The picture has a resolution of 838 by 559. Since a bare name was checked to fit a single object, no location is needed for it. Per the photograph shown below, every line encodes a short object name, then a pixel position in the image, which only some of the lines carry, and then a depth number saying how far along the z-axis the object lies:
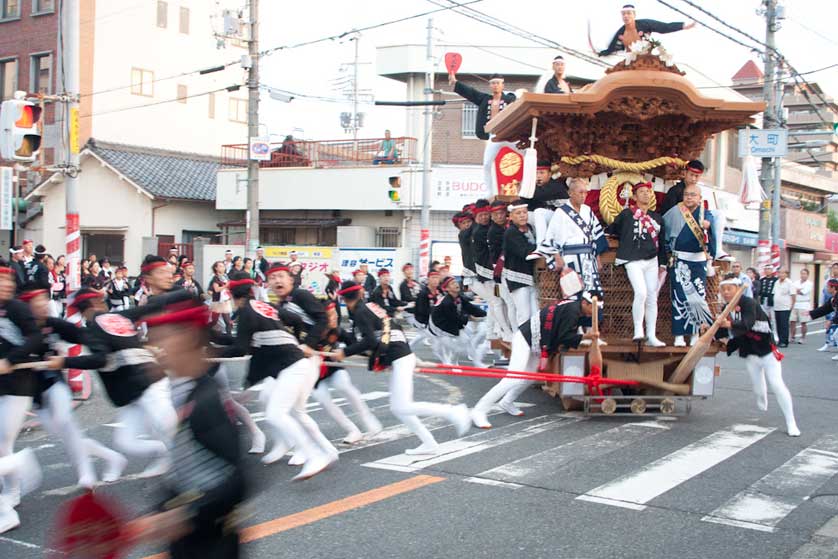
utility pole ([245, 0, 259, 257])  24.19
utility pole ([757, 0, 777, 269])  23.97
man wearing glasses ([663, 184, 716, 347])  9.91
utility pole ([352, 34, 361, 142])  49.40
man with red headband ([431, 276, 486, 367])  13.89
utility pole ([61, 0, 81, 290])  15.13
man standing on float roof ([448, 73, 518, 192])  12.49
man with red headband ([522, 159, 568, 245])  10.23
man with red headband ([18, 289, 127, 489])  6.62
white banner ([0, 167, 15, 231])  15.85
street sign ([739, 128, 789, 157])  21.47
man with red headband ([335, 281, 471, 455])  7.93
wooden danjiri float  9.84
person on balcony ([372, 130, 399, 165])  29.98
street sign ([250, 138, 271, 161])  23.94
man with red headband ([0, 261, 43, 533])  6.00
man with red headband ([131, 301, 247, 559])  3.26
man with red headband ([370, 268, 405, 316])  13.79
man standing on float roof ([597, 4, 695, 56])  10.81
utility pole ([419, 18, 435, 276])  25.83
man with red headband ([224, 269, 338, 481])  7.14
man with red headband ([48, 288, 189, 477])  6.73
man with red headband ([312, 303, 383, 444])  8.40
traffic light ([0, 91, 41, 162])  13.09
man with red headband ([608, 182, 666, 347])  9.77
